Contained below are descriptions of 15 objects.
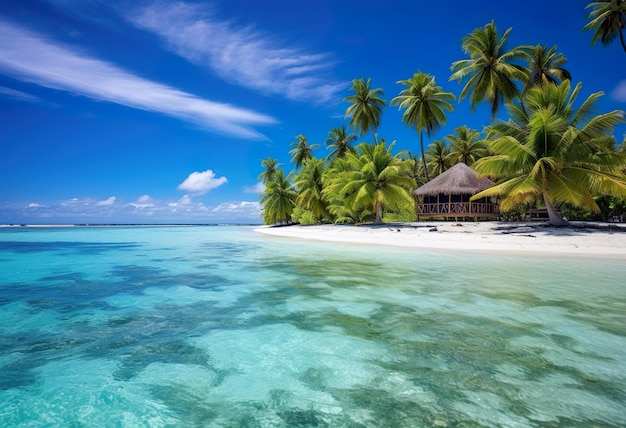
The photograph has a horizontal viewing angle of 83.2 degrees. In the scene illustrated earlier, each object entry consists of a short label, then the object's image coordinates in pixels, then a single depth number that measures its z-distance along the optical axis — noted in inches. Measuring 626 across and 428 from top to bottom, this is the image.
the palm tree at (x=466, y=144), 1295.5
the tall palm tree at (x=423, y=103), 1118.4
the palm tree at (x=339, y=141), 1424.7
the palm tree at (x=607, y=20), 890.7
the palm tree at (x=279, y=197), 1428.4
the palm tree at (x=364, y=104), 1321.4
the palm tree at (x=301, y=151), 1587.1
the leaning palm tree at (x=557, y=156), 574.2
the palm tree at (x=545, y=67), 1077.1
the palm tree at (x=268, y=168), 1764.3
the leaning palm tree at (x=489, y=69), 954.1
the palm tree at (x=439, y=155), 1424.7
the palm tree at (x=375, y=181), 866.1
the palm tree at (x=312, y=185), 1167.6
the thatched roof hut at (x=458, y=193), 925.8
